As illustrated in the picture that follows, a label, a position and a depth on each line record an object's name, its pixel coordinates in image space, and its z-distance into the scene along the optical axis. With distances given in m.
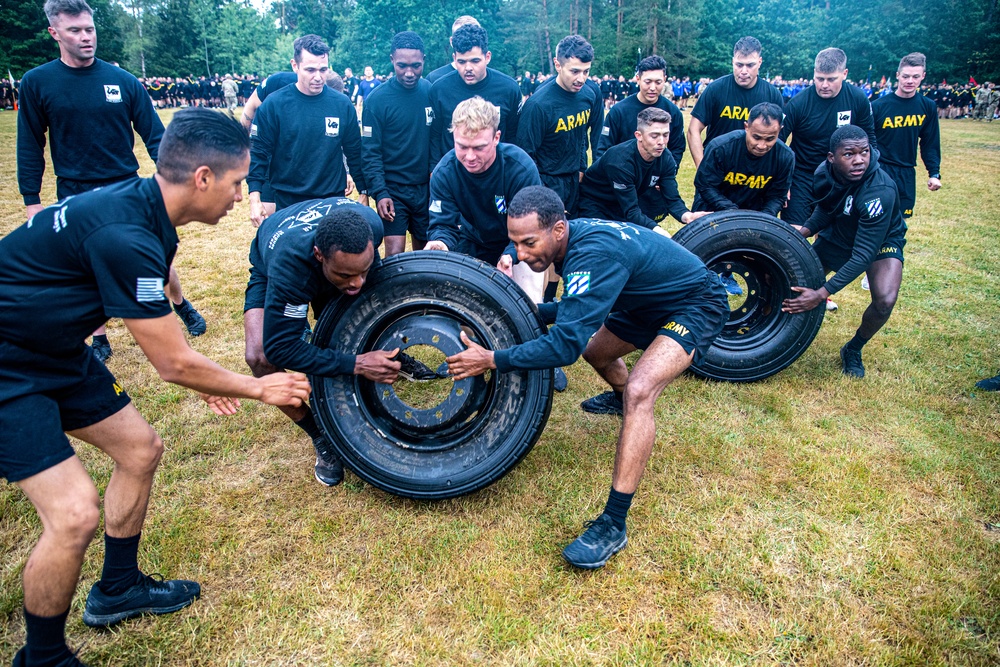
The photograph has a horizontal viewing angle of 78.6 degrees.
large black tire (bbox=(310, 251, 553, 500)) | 3.29
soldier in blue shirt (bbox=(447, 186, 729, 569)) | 3.00
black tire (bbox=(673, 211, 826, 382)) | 4.56
